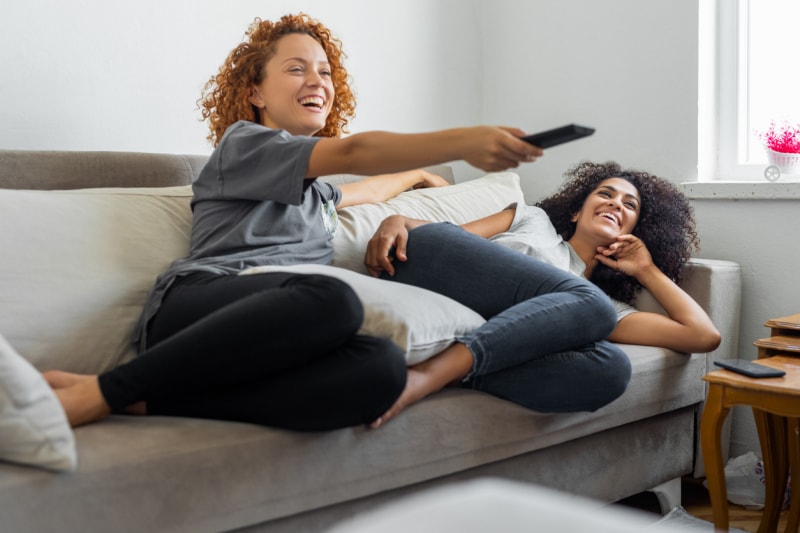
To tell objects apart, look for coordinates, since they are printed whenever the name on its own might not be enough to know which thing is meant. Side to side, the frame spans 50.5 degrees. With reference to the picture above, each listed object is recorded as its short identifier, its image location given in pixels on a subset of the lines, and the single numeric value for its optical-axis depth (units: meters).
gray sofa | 1.13
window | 2.54
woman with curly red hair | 1.22
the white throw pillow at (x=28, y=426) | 1.06
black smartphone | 1.69
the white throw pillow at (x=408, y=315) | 1.41
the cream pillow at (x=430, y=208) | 1.90
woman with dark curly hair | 1.58
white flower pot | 2.38
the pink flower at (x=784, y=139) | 2.39
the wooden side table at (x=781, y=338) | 1.90
